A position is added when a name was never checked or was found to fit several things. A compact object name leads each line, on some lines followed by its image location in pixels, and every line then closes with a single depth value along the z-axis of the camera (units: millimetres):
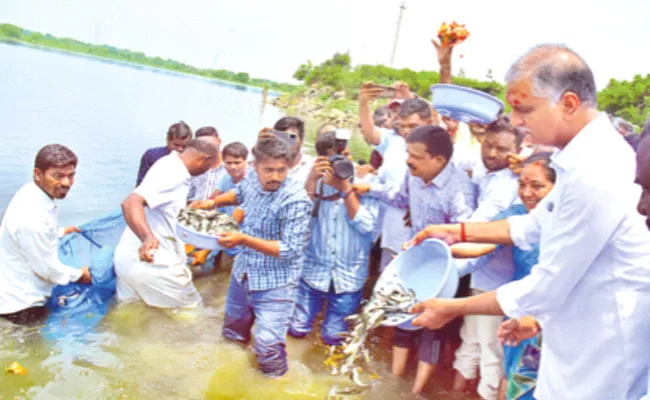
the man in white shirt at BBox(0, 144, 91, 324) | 3723
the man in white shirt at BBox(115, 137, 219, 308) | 4121
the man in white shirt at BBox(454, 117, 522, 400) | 3400
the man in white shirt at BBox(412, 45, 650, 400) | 1806
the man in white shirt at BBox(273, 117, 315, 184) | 4508
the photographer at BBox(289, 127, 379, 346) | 4160
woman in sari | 2781
